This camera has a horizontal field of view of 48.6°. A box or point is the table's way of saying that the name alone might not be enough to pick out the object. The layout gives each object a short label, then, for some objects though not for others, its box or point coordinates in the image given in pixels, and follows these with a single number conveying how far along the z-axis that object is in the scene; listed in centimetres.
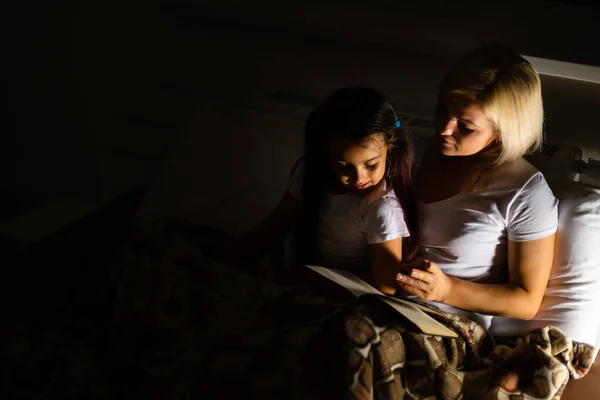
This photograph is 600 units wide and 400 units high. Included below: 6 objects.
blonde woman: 117
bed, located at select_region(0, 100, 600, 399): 115
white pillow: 126
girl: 120
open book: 108
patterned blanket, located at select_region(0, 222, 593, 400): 108
